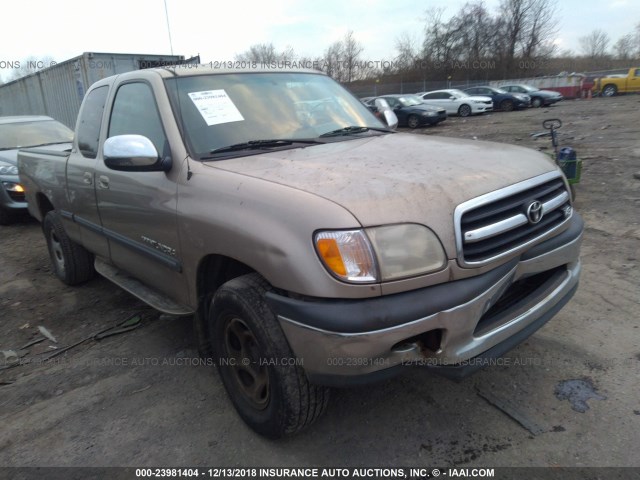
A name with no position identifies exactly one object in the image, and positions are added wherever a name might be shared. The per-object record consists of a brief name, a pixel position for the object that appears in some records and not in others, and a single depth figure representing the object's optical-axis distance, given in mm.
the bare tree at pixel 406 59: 49712
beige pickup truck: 1845
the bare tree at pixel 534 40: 49188
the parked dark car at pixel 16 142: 7027
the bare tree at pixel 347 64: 46750
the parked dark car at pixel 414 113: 19469
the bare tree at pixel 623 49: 69962
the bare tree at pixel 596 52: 73400
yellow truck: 28769
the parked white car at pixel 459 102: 23359
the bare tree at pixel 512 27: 48812
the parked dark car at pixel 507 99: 24422
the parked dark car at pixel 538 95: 25453
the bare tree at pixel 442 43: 47844
